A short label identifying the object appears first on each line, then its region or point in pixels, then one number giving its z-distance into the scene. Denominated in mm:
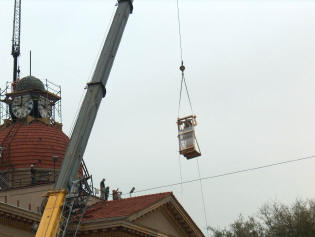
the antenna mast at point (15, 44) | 62969
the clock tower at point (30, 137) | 38469
